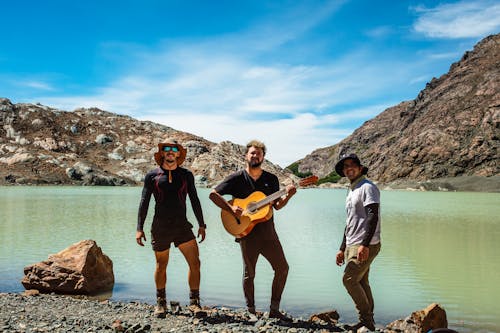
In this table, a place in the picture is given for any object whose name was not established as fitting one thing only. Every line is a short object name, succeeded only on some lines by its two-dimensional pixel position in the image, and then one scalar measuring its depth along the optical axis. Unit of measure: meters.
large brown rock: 9.98
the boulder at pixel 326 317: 7.92
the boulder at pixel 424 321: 7.27
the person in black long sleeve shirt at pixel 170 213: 7.29
